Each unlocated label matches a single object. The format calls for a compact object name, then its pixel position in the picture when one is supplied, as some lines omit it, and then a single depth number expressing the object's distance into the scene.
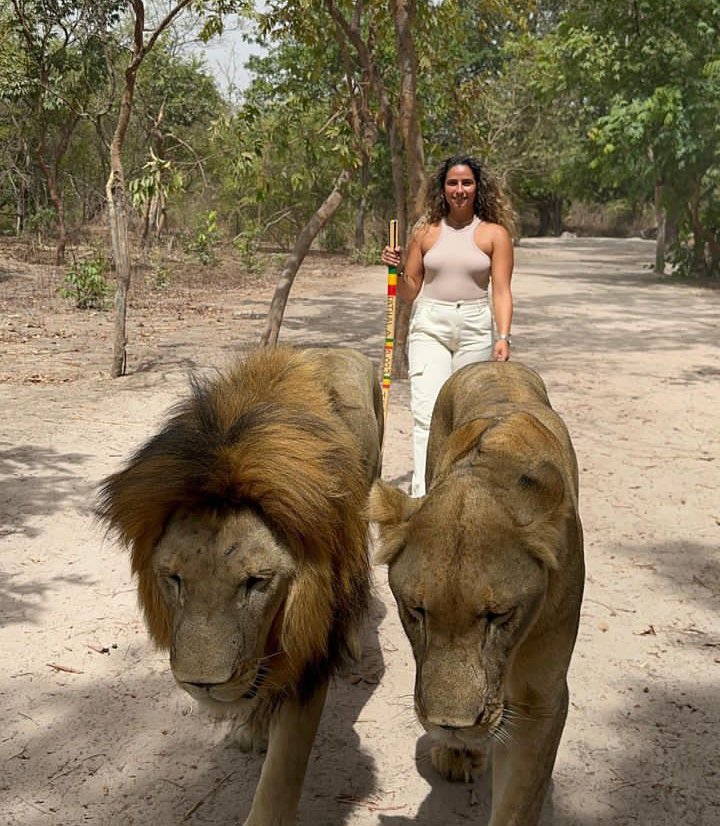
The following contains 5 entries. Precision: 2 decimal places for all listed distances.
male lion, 2.37
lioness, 2.06
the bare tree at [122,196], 8.80
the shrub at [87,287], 15.11
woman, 5.05
